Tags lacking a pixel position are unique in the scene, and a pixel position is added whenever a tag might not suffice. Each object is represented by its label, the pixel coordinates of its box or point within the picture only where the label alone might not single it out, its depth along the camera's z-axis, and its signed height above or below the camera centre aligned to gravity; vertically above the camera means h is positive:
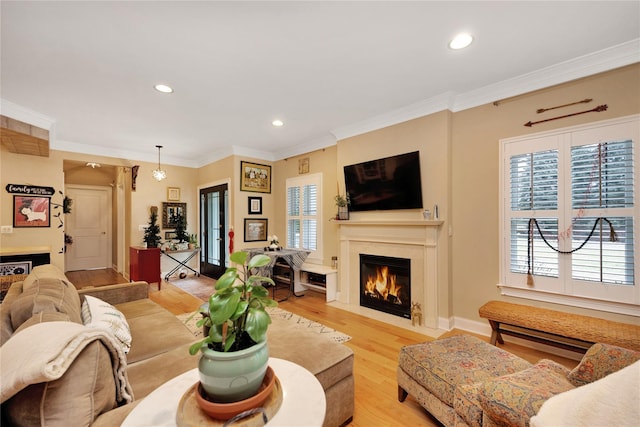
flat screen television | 3.41 +0.39
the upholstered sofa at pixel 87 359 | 0.86 -0.61
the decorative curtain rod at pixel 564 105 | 2.47 +0.98
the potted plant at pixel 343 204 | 4.12 +0.12
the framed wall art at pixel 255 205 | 5.41 +0.16
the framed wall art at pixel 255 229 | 5.32 -0.32
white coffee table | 0.90 -0.68
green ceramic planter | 0.87 -0.51
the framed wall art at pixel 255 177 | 5.27 +0.72
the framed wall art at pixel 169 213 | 5.97 +0.03
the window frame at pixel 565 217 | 2.26 -0.06
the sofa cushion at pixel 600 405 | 0.69 -0.53
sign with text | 4.21 +0.40
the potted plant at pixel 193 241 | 6.03 -0.61
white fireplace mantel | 3.23 -0.54
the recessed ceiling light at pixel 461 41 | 2.11 +1.34
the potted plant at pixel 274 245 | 4.99 -0.57
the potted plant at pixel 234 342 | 0.87 -0.43
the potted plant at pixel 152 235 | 5.43 -0.41
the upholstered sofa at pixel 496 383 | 0.79 -0.87
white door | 7.01 -0.33
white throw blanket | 0.81 -0.45
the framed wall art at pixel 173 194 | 6.03 +0.44
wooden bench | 2.06 -0.94
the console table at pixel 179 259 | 5.90 -1.00
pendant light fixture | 5.03 +0.73
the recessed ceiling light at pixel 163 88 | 2.85 +1.32
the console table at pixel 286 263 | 4.49 -0.85
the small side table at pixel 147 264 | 5.00 -0.91
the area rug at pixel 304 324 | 3.03 -1.36
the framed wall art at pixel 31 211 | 4.27 +0.07
